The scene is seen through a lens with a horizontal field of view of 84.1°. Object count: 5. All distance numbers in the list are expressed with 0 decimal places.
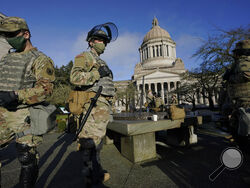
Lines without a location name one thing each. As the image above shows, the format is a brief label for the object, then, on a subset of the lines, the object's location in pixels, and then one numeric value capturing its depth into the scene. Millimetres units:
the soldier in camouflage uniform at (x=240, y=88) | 2701
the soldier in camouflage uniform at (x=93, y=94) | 2238
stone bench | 3020
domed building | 52031
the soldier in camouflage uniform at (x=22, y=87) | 1812
